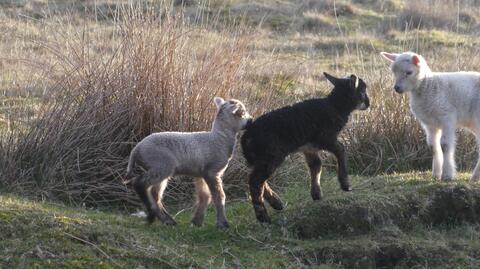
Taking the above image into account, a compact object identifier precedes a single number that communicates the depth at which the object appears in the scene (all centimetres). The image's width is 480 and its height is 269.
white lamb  1833
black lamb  1523
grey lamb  1449
